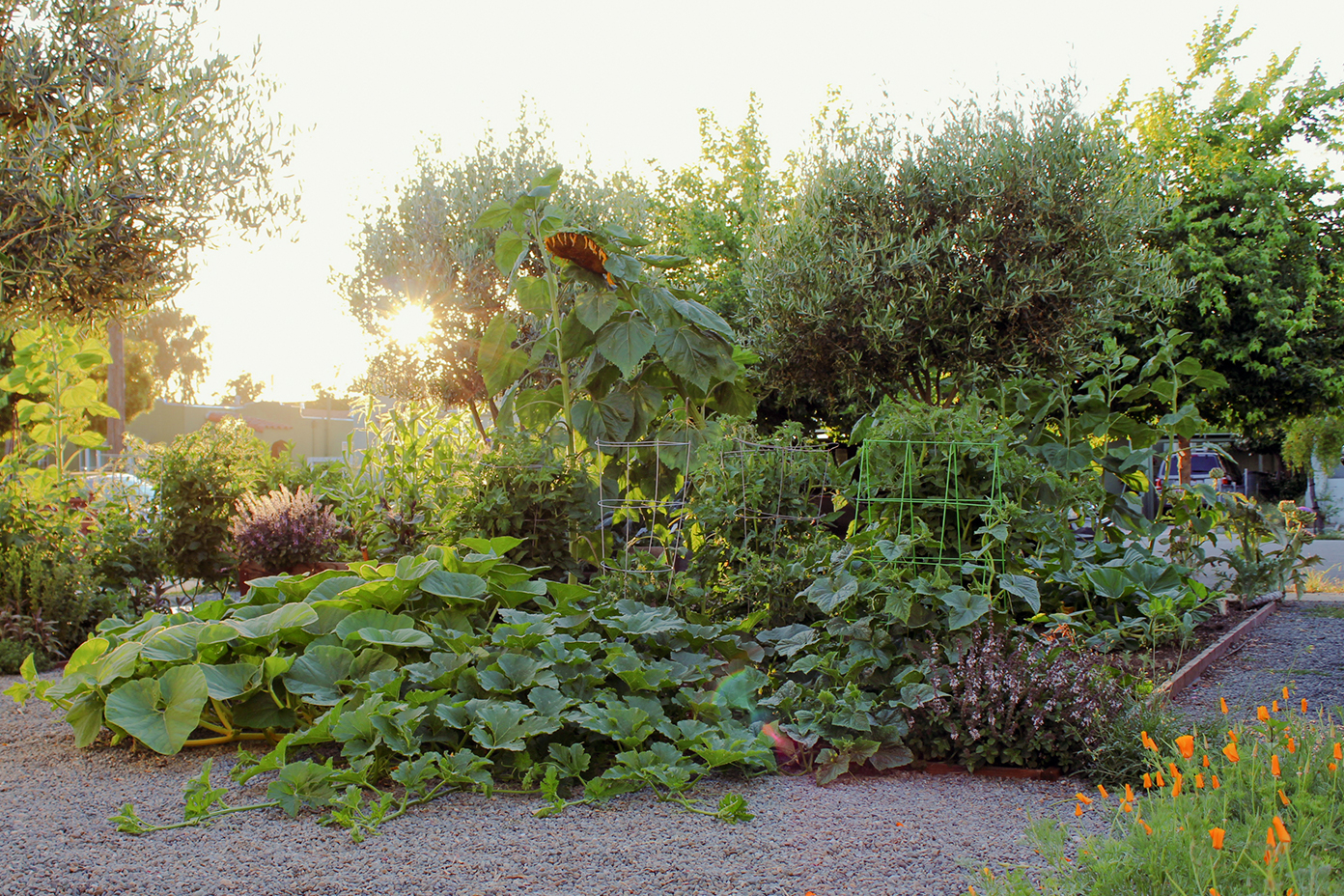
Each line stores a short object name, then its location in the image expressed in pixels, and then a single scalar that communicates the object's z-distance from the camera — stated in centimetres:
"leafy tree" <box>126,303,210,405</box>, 3378
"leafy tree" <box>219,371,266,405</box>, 4888
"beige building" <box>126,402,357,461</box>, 2698
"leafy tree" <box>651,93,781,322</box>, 1184
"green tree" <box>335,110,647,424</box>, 847
